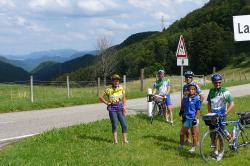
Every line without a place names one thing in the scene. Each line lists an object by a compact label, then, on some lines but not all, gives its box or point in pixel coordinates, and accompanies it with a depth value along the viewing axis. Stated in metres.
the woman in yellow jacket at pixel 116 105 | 11.53
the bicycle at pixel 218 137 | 9.59
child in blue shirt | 10.66
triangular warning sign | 16.78
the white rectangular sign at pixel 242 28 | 11.12
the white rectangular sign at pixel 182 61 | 16.77
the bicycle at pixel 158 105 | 15.39
